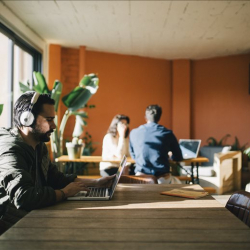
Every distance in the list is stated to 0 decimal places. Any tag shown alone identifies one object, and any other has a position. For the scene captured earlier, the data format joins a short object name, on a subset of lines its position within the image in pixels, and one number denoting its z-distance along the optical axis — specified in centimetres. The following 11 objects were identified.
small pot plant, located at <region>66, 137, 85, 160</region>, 442
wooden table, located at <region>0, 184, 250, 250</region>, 111
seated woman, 432
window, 464
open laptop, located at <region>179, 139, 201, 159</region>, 451
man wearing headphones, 156
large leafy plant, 470
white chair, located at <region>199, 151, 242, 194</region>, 547
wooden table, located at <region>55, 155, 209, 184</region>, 429
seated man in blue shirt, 346
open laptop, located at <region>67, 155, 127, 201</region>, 178
